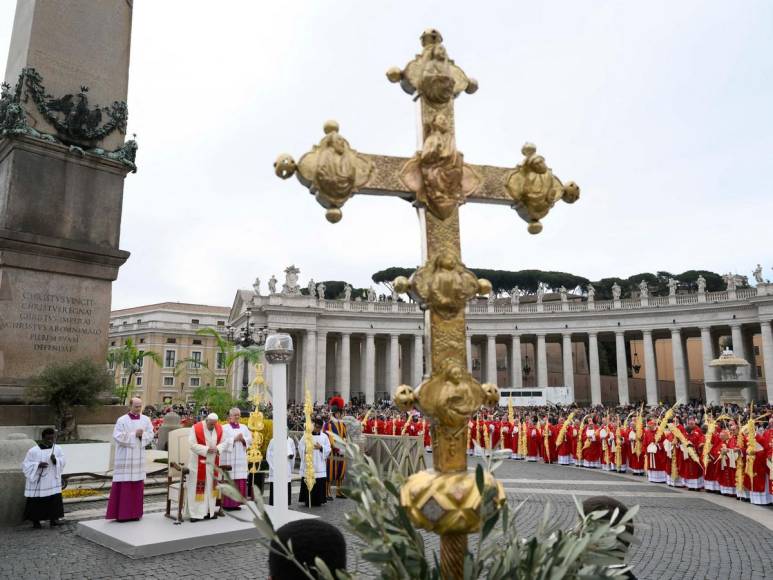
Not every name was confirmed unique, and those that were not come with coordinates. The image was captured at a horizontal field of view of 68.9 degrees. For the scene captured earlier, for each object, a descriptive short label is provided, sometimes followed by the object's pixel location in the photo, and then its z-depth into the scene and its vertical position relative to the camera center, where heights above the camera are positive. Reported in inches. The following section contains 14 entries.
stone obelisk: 474.0 +184.5
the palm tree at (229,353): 1181.5 +68.9
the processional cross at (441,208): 92.0 +34.6
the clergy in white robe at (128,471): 406.0 -61.8
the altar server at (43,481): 399.5 -67.7
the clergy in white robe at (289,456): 519.8 -74.3
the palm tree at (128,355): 1519.4 +90.0
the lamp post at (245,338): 1275.3 +109.8
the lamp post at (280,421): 280.1 -18.6
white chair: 414.1 -62.9
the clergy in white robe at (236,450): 459.5 -53.6
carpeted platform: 343.2 -97.4
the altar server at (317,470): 555.2 -83.0
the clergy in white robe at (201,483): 414.3 -71.4
